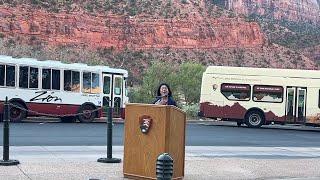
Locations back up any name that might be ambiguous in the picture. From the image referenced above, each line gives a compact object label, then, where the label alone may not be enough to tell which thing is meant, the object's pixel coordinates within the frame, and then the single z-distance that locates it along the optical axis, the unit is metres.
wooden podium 10.70
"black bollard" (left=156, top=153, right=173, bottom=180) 8.36
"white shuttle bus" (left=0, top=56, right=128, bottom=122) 27.25
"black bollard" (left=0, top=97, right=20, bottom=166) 11.92
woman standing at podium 12.48
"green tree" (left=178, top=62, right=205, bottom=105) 50.69
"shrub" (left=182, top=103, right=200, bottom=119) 37.63
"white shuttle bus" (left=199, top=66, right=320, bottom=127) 30.64
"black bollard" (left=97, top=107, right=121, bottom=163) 12.97
